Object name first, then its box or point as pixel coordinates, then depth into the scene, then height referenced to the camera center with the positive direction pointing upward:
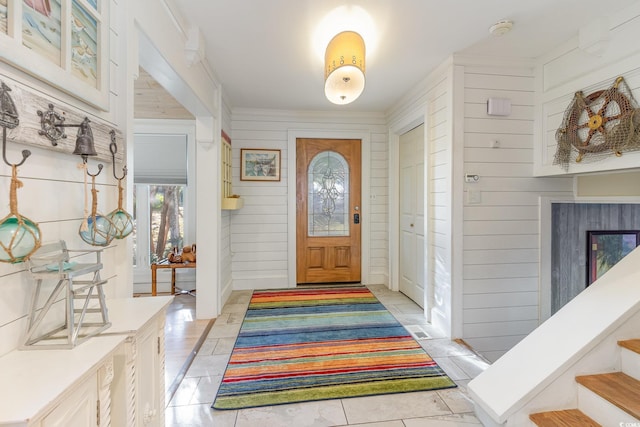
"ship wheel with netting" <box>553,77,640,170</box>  1.86 +0.60
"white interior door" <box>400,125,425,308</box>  3.31 -0.04
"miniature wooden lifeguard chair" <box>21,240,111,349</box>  0.83 -0.28
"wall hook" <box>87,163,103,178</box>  1.09 +0.15
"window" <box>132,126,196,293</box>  3.84 +0.23
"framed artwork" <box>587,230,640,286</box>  3.09 -0.38
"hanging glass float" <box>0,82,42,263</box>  0.73 -0.04
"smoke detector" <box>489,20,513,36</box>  2.01 +1.28
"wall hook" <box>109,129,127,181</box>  1.23 +0.26
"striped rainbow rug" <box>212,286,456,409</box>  1.84 -1.11
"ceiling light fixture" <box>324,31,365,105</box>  1.85 +0.94
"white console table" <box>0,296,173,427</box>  0.62 -0.42
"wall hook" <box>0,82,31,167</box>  0.75 +0.25
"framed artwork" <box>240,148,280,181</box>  3.86 +0.61
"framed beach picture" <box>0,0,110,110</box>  0.81 +0.54
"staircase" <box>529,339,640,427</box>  1.21 -0.78
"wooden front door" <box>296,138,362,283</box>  3.98 +0.01
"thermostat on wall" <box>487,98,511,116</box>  2.50 +0.90
